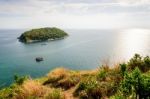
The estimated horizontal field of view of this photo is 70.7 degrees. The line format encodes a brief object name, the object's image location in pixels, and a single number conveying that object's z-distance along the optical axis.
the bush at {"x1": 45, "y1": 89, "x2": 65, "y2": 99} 4.31
